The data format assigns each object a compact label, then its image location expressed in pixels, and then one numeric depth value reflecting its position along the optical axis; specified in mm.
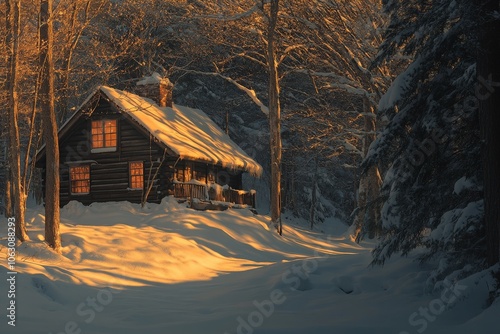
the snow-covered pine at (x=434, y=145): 10094
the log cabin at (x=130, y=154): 32375
